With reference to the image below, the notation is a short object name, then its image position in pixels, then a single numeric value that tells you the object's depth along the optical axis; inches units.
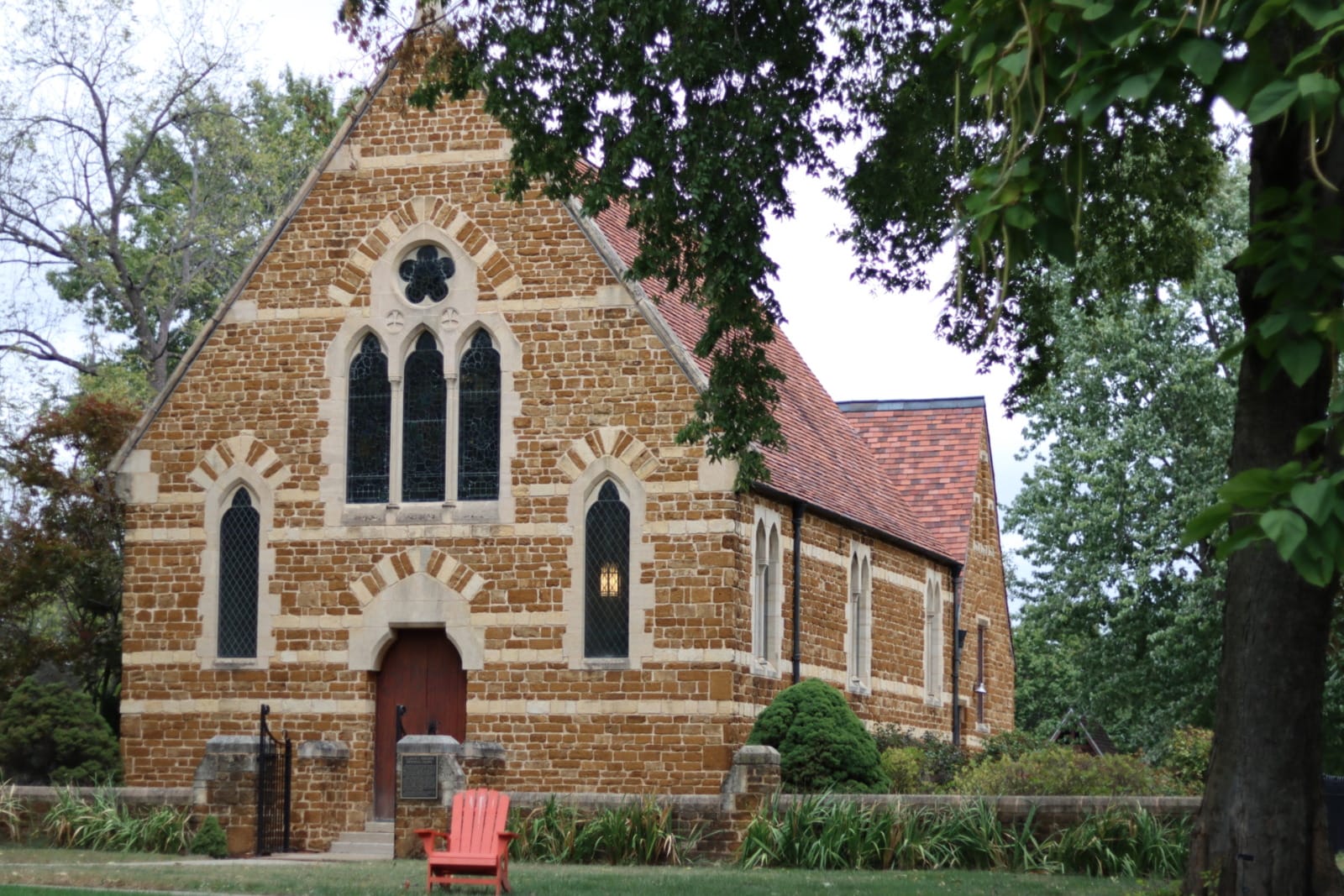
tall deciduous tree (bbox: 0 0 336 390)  1485.0
